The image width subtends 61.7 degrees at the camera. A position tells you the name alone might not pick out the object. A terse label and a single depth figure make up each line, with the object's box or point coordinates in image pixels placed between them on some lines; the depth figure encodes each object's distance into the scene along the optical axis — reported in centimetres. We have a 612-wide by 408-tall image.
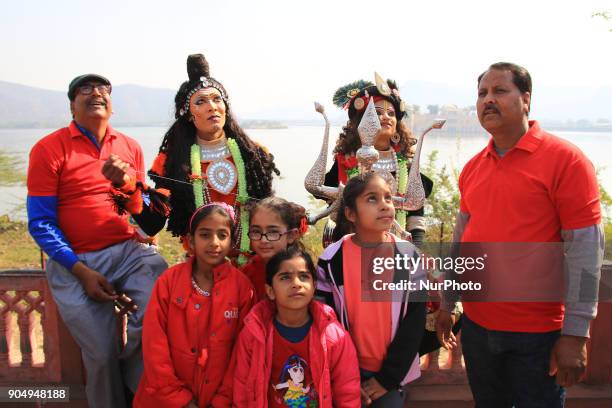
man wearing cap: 265
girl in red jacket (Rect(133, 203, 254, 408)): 232
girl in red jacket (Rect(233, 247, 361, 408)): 217
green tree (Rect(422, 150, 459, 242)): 609
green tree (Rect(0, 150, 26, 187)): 1151
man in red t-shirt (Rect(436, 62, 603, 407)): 195
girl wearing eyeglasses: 254
